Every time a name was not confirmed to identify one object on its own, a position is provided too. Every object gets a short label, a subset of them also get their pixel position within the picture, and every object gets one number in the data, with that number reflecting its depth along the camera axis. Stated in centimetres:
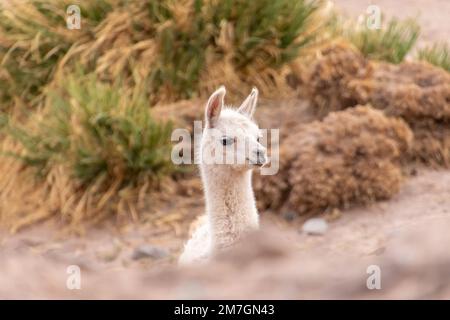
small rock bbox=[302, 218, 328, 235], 1437
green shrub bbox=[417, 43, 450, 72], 1766
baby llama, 1091
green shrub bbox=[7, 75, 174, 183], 1548
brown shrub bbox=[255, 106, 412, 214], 1471
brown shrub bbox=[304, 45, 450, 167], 1550
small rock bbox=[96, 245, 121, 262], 1480
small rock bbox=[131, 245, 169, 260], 1467
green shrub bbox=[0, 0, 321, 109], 1698
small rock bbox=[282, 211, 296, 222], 1494
